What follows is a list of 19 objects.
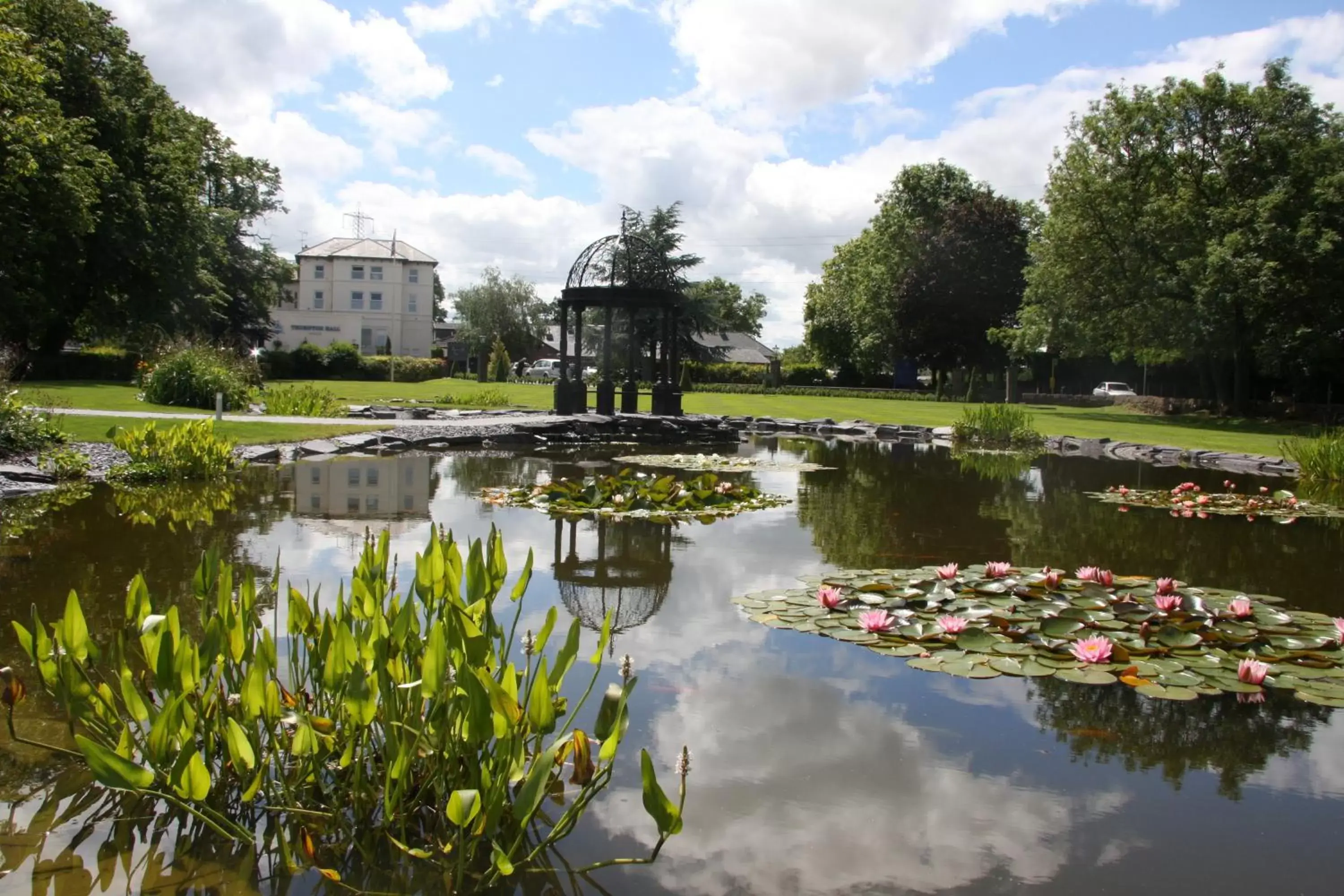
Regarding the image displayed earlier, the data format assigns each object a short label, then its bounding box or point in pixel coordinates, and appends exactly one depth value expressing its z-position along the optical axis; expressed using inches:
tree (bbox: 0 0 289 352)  904.3
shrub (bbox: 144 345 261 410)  757.9
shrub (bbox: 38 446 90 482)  415.5
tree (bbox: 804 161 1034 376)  1685.5
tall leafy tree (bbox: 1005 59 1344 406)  1047.0
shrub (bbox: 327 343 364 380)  1615.4
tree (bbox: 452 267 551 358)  2591.0
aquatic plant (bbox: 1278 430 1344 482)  524.7
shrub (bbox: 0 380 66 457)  422.6
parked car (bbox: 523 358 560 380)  2329.0
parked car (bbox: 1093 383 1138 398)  1900.2
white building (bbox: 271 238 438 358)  2314.2
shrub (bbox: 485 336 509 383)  1823.3
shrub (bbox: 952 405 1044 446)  770.8
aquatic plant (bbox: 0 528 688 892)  95.3
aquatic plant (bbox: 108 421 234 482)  426.0
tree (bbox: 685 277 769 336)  2741.1
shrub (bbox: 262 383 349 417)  775.7
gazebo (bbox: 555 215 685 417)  792.9
